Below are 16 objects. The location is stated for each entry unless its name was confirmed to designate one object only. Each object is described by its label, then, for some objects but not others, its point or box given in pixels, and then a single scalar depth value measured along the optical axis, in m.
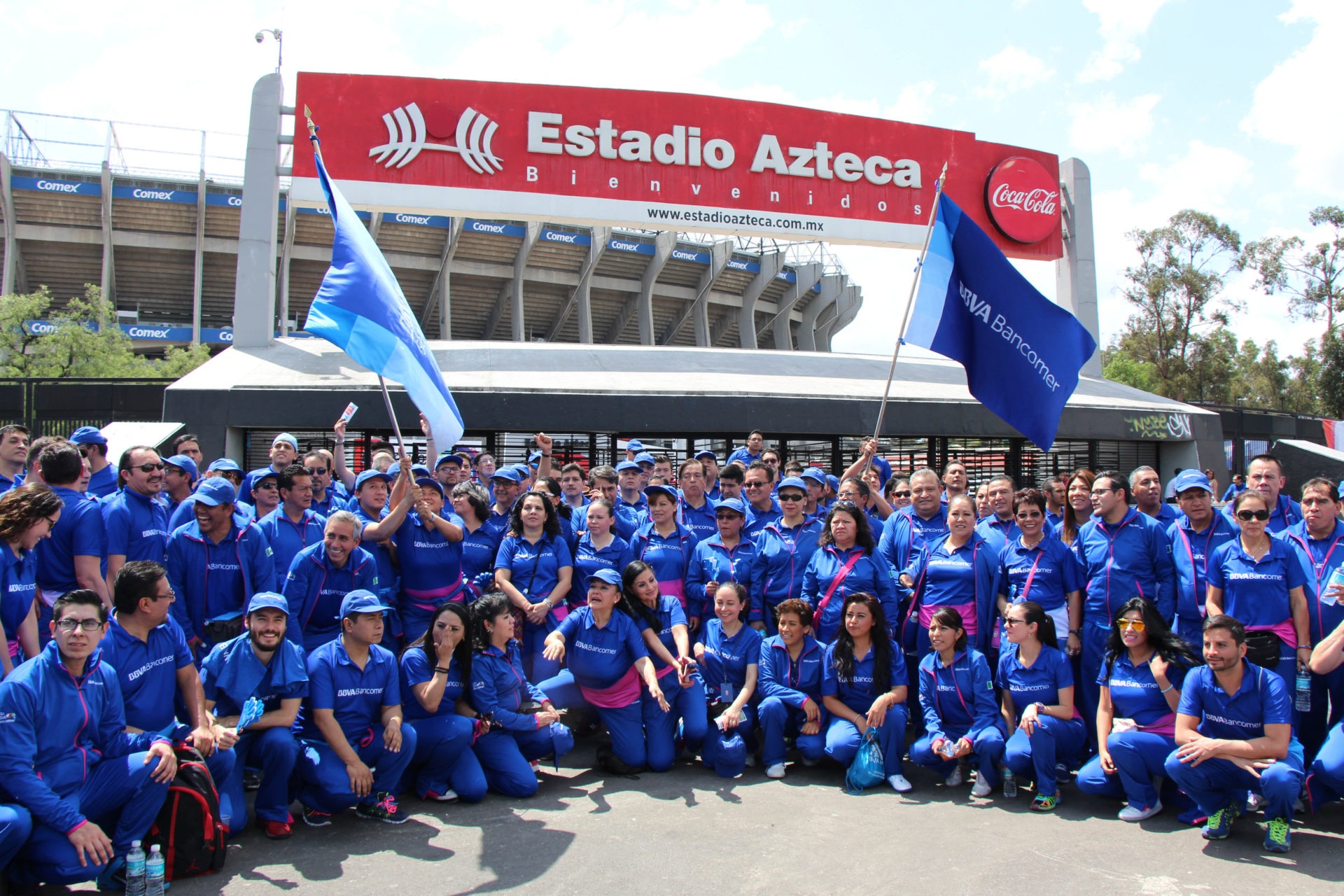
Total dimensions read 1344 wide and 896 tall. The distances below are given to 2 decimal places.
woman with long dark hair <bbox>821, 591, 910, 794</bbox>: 5.53
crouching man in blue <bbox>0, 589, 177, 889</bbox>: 3.81
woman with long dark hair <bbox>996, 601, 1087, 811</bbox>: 5.11
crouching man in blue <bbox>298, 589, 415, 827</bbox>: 4.81
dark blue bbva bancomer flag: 7.37
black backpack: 4.11
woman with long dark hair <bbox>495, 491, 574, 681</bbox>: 6.36
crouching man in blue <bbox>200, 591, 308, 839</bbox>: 4.70
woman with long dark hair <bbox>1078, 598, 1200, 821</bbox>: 4.88
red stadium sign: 15.56
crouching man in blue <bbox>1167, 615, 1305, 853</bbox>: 4.49
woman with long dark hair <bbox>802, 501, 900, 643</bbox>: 6.03
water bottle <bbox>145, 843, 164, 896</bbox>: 3.85
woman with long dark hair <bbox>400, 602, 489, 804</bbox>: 5.18
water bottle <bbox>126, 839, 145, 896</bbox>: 3.86
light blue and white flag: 5.58
